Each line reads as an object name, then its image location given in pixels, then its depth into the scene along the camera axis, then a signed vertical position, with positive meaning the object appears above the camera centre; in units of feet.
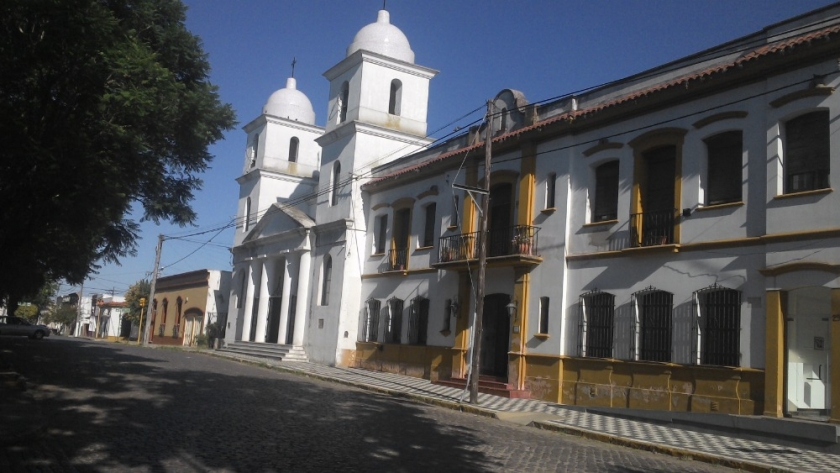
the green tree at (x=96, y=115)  39.14 +12.86
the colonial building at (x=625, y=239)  45.44 +9.25
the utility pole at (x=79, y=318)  260.21 -2.55
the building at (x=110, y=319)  213.05 -1.81
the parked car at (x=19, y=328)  129.08 -3.81
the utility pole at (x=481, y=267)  56.54 +5.93
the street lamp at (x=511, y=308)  63.62 +3.08
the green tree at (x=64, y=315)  256.73 -1.81
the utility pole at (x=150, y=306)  139.23 +1.98
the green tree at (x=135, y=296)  182.64 +5.02
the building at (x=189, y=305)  149.38 +3.21
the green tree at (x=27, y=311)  222.28 -1.20
